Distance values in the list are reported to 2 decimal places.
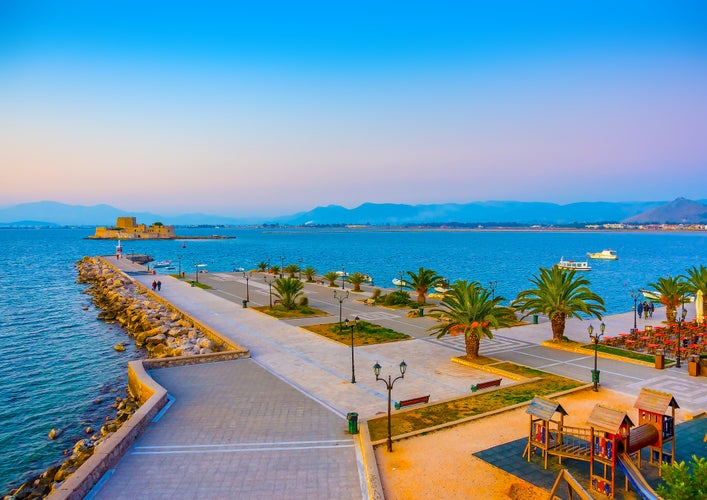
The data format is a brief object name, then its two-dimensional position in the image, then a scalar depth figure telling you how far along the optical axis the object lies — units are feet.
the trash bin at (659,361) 70.64
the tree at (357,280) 163.43
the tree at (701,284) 105.91
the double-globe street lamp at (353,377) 64.82
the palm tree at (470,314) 75.15
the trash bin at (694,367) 67.05
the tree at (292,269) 188.14
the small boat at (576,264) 287.89
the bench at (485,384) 60.80
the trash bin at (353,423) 47.80
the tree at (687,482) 24.34
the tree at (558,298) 85.56
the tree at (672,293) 106.93
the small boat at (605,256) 388.27
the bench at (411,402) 54.03
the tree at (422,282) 135.13
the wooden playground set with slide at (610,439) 36.42
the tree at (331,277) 180.14
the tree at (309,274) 195.52
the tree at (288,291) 121.60
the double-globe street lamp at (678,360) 71.51
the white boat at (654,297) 116.37
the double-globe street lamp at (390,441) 43.81
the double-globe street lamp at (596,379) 60.59
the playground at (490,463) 37.06
